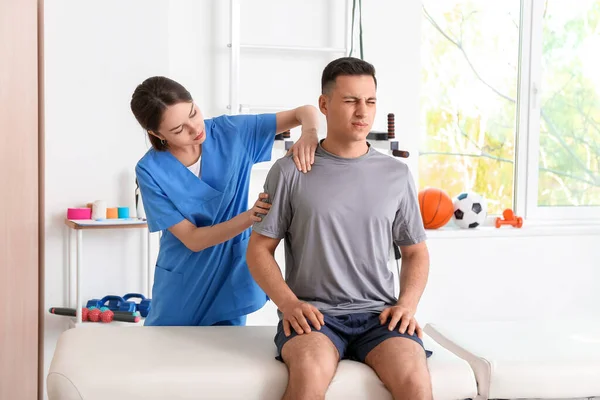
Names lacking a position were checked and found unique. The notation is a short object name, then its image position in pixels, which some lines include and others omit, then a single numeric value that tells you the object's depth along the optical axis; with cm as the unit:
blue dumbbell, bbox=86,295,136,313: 318
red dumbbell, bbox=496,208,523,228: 399
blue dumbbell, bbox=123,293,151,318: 315
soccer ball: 387
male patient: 175
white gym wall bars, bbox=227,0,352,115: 351
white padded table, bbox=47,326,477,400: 160
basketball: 376
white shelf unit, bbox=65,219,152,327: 314
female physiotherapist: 186
